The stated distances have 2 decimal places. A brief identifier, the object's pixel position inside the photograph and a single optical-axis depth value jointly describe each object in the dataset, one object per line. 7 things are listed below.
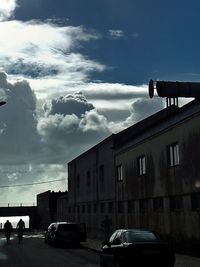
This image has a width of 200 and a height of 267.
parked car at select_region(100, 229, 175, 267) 11.39
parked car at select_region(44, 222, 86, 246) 24.85
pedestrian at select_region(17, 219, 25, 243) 28.33
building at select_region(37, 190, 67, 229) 50.90
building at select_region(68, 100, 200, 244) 17.65
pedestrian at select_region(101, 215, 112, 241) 22.37
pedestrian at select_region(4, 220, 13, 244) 28.99
